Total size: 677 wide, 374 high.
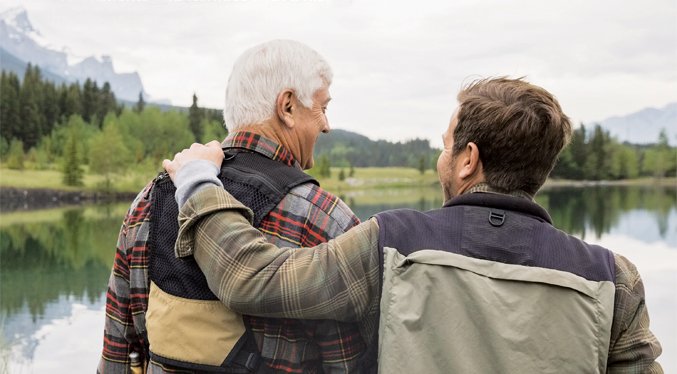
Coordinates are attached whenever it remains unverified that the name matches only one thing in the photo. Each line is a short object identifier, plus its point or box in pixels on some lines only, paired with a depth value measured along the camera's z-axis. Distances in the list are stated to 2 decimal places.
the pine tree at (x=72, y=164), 64.56
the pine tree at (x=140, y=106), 84.28
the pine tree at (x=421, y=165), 91.78
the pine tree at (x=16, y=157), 65.62
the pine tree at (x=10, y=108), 70.88
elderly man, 1.83
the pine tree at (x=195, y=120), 75.06
